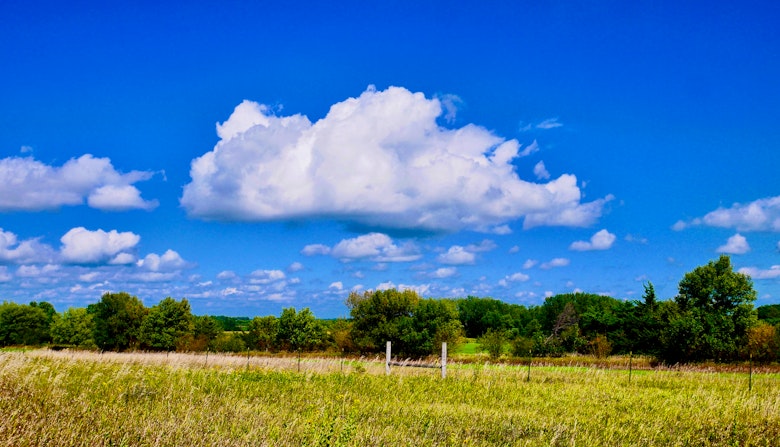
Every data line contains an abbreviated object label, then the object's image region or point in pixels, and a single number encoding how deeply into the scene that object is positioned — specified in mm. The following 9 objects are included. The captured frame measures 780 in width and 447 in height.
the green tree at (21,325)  83125
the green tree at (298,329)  63062
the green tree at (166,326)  63156
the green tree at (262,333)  69750
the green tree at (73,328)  81688
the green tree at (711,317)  41094
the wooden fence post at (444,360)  20141
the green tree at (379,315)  54688
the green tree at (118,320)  69562
